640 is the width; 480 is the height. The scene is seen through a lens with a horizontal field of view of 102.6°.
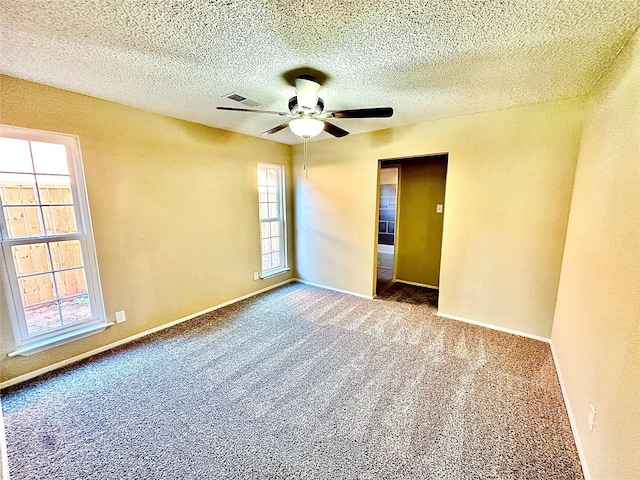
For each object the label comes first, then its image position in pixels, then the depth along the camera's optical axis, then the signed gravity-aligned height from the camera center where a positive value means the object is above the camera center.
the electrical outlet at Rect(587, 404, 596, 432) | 1.39 -1.18
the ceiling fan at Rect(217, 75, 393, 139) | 1.88 +0.68
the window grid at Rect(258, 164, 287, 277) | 4.16 -0.27
